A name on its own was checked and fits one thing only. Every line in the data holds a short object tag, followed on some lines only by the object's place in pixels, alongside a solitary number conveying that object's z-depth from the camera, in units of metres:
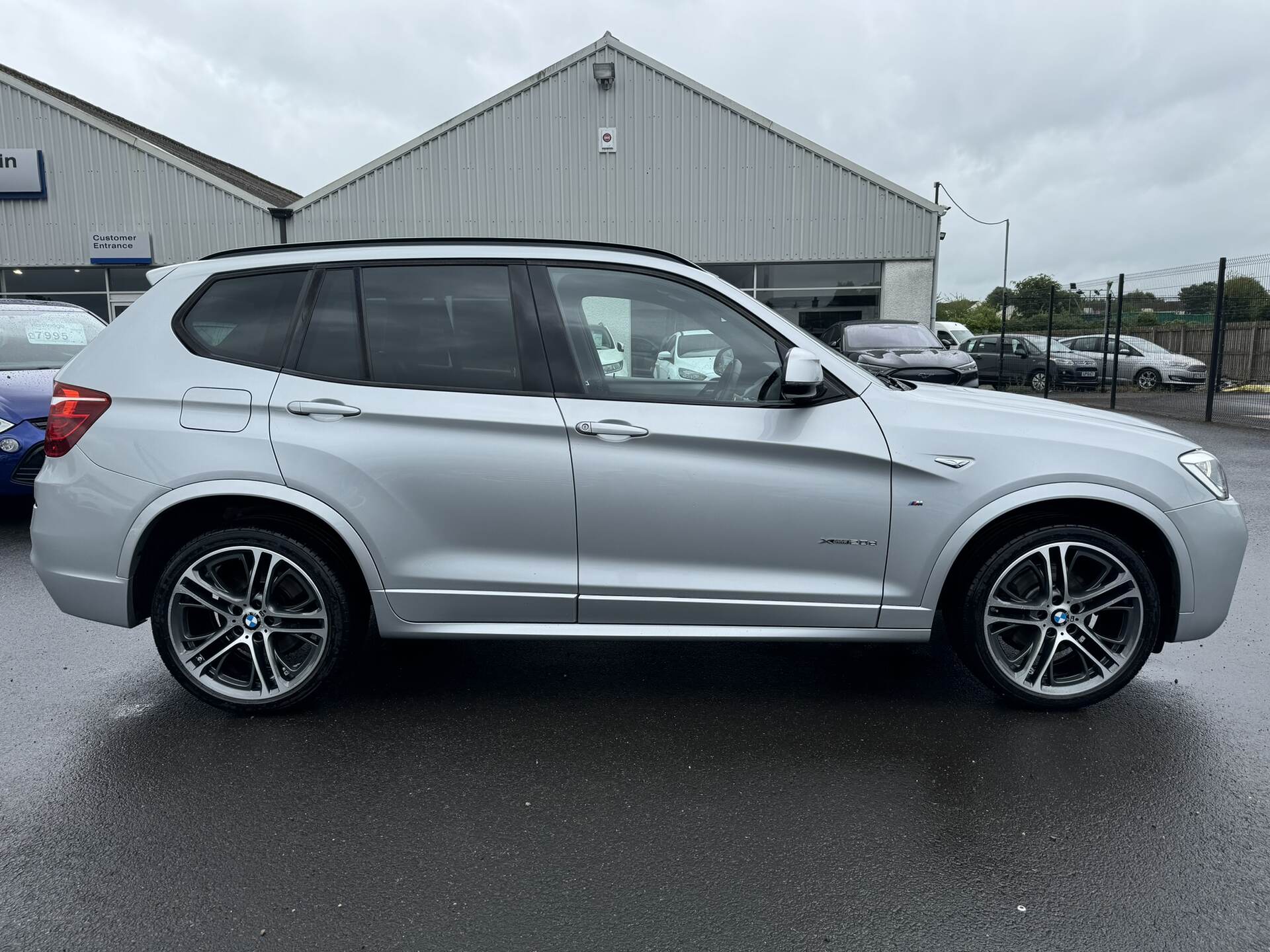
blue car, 6.46
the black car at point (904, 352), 13.02
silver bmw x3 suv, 3.37
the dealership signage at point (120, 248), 21.19
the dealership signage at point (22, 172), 20.91
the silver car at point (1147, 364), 18.41
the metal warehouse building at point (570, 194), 20.50
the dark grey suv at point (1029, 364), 20.20
